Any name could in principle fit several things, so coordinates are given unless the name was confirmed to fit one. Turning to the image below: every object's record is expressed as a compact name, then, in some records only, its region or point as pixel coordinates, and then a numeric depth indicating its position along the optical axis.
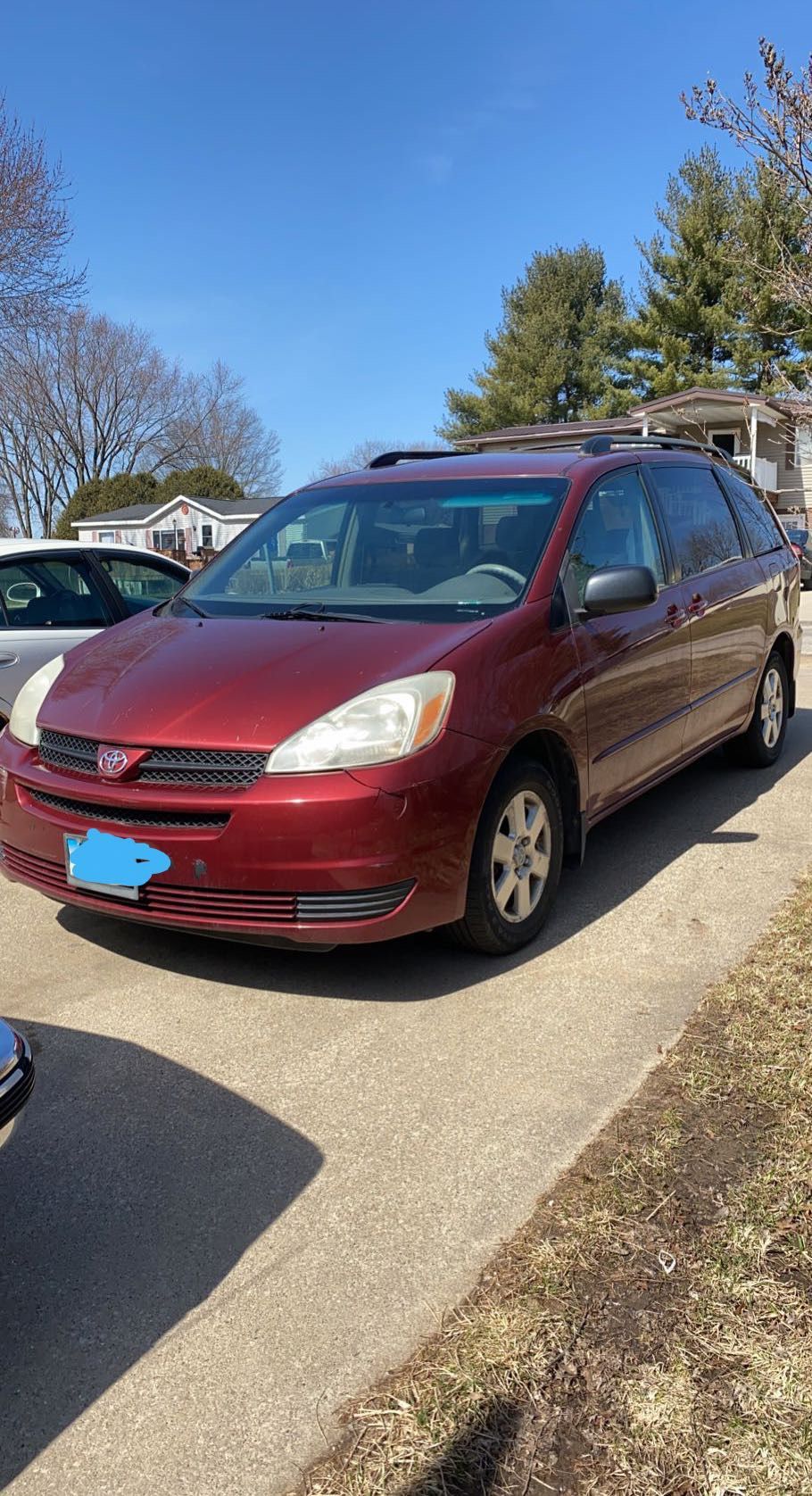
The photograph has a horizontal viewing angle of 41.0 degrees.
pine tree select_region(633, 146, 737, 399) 33.56
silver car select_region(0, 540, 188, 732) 5.96
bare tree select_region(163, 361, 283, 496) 60.97
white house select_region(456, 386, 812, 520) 26.83
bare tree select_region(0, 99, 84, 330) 18.31
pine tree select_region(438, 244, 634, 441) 40.19
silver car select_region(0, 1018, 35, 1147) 1.96
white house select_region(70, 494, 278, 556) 48.88
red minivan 3.16
